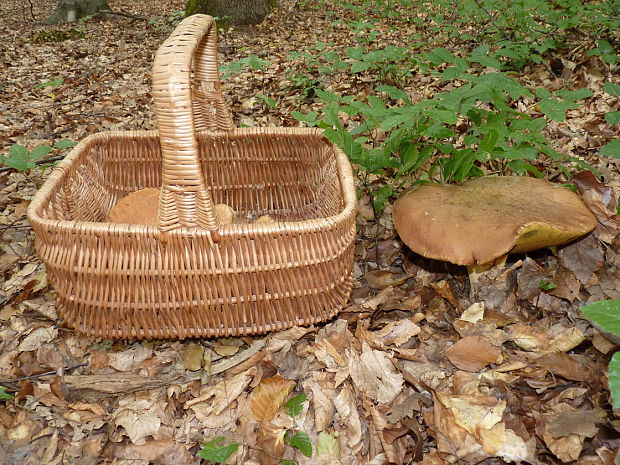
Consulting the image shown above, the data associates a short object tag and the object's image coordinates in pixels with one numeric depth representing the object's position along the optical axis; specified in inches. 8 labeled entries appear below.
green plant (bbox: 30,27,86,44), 92.1
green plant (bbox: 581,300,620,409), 16.4
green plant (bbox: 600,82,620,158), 24.4
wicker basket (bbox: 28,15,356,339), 22.0
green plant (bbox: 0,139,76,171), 31.1
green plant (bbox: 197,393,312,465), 20.4
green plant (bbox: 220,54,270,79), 42.4
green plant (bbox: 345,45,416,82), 35.7
